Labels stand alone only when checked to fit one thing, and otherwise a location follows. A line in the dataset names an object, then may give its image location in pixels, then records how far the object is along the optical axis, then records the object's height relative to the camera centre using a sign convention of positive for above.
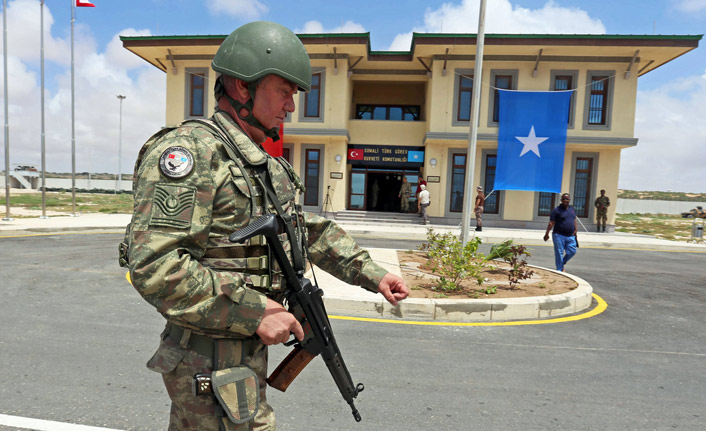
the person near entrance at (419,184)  18.43 +0.22
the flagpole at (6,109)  13.48 +1.94
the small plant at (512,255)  6.41 -1.02
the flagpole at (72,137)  16.69 +1.41
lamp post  43.00 +3.85
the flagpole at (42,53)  14.77 +4.16
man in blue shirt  8.05 -0.66
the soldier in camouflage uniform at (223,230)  1.26 -0.16
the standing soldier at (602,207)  17.84 -0.36
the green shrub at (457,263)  6.09 -1.07
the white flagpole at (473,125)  8.43 +1.38
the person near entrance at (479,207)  16.41 -0.57
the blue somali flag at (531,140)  17.48 +2.30
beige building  17.83 +3.71
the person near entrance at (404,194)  20.06 -0.26
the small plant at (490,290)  5.89 -1.37
